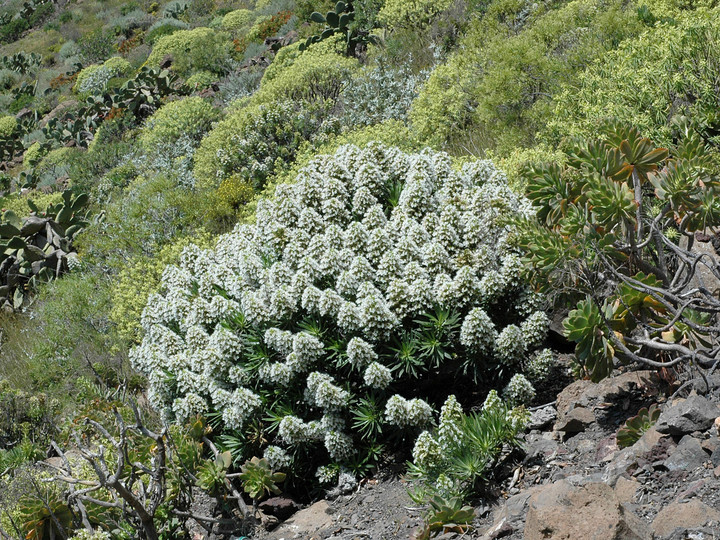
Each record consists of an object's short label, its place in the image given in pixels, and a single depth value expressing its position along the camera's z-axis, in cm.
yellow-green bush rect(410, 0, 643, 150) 816
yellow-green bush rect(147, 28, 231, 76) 2323
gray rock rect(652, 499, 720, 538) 283
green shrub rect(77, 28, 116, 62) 3244
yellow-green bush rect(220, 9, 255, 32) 2861
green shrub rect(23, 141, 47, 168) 2302
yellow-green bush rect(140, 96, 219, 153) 1496
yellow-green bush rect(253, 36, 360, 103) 1260
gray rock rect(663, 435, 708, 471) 335
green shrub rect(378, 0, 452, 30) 1466
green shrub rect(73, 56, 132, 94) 2667
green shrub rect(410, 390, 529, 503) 416
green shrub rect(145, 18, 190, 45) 3169
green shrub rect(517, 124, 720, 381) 395
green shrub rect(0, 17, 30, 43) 4222
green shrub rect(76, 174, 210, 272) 996
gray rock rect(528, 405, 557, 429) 478
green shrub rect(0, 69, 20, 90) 3500
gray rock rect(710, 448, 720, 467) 325
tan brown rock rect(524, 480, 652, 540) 284
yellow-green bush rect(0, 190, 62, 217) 1655
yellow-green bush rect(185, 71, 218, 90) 2161
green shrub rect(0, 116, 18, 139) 2697
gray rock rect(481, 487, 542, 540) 352
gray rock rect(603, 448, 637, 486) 357
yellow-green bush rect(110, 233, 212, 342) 829
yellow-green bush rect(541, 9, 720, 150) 577
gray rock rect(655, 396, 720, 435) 350
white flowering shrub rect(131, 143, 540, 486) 499
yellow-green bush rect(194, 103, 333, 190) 1141
